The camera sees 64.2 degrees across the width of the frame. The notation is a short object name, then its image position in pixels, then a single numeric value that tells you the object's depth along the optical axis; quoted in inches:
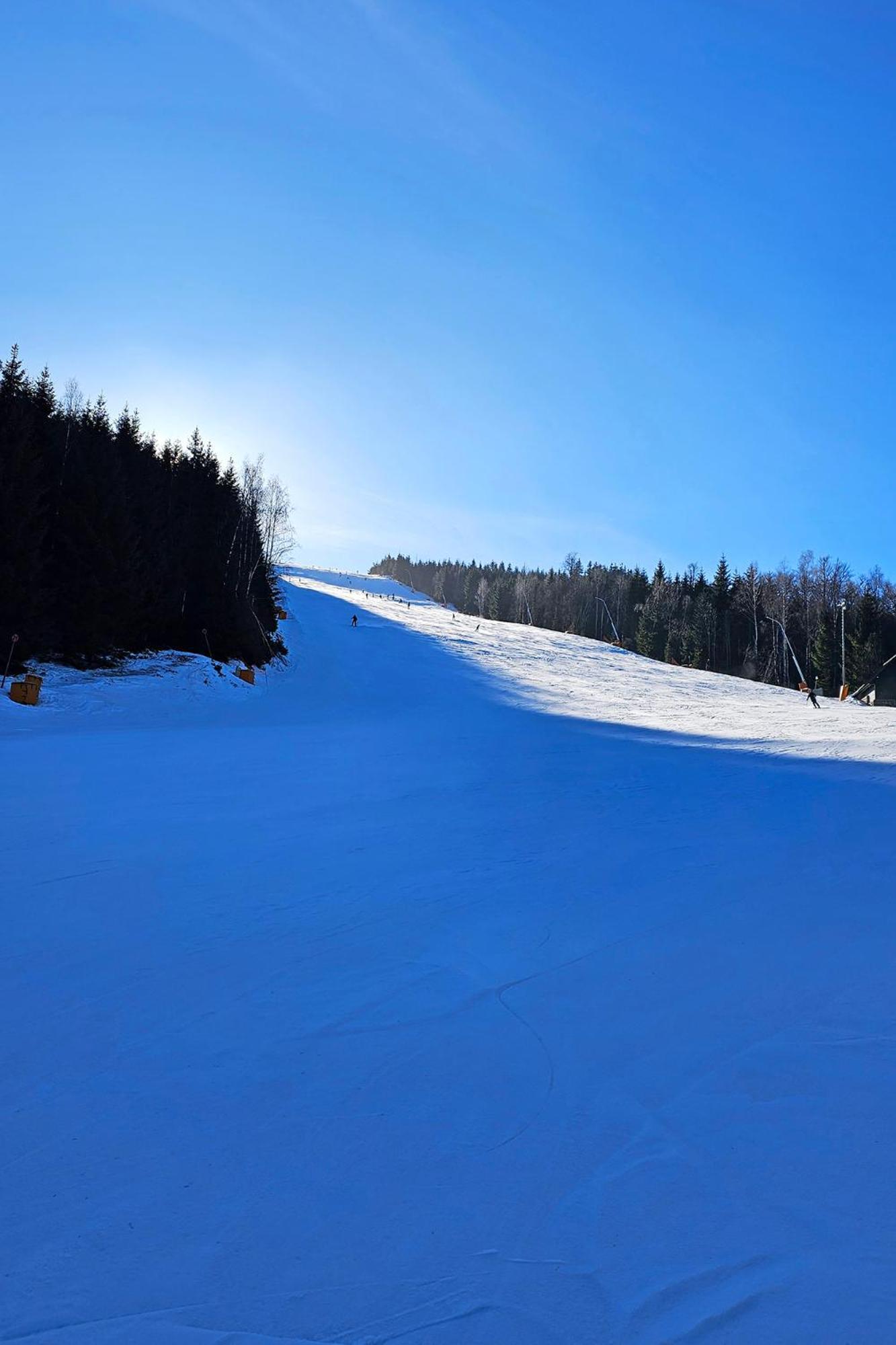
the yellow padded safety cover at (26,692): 625.6
